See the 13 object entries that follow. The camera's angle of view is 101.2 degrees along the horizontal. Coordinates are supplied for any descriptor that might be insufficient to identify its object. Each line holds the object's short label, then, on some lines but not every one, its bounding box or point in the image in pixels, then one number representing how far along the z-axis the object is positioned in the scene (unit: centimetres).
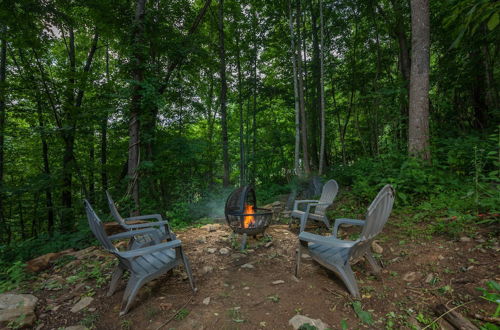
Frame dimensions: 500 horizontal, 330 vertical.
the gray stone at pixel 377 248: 263
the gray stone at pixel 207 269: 258
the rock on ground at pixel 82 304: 197
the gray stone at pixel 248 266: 261
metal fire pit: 315
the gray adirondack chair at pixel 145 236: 262
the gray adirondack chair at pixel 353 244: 182
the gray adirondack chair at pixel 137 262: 180
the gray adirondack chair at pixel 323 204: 369
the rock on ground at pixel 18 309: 174
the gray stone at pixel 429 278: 198
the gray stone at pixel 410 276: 207
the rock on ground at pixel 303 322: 155
